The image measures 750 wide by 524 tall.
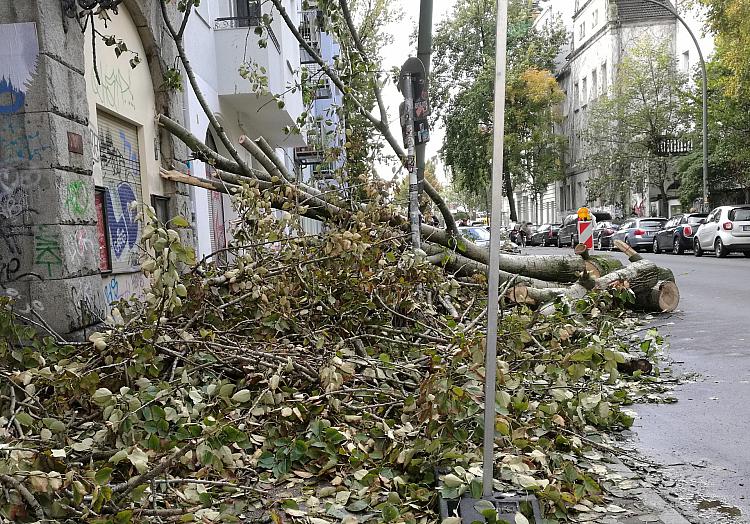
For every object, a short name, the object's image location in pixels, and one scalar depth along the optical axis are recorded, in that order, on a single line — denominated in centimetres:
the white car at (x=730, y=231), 2338
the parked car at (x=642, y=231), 3098
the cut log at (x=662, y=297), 1078
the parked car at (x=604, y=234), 3569
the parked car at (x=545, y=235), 4491
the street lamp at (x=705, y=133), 2808
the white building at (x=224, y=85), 1140
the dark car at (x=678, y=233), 2733
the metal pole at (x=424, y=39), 805
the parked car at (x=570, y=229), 3855
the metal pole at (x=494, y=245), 326
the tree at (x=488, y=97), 4722
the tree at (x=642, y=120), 3638
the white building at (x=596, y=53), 4062
